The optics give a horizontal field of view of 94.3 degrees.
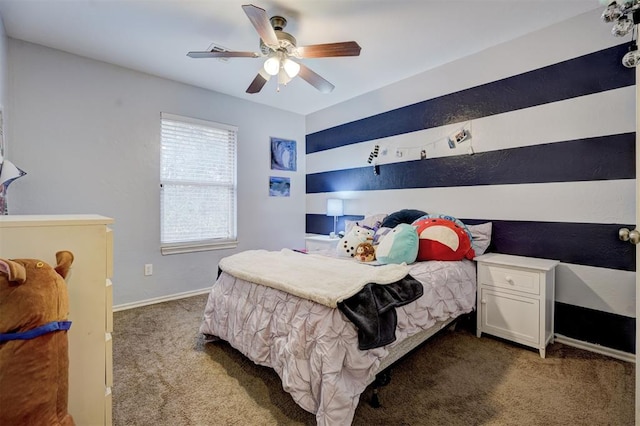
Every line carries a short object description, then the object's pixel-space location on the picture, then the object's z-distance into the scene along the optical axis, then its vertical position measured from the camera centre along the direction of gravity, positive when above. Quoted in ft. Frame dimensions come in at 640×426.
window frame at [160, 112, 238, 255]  11.16 -0.30
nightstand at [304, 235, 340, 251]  12.46 -1.44
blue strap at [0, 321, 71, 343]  2.84 -1.23
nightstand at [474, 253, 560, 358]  7.04 -2.21
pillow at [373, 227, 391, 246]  9.33 -0.79
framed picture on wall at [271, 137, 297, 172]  14.38 +2.73
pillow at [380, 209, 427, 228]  10.11 -0.25
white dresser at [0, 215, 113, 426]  3.59 -1.14
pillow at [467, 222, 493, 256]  8.66 -0.78
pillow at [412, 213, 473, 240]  8.55 -0.24
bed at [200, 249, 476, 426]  4.55 -2.14
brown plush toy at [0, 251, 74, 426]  2.80 -1.37
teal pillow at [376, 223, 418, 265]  7.69 -0.99
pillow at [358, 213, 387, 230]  11.30 -0.40
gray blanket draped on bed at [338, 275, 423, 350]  4.67 -1.67
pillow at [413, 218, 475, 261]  7.85 -0.86
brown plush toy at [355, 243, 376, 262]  8.44 -1.24
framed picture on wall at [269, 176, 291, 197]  14.30 +1.14
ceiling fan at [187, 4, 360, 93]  6.75 +3.77
